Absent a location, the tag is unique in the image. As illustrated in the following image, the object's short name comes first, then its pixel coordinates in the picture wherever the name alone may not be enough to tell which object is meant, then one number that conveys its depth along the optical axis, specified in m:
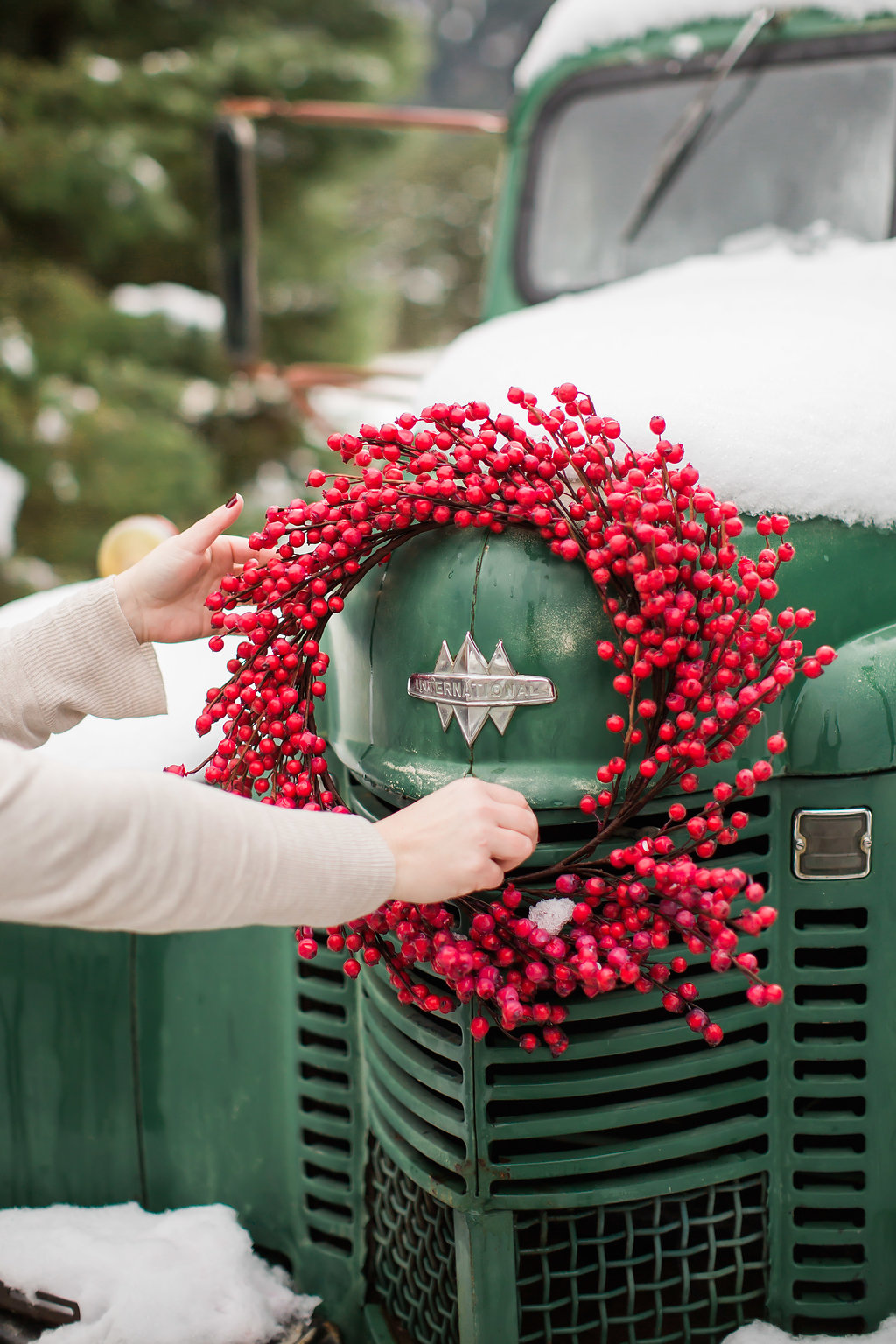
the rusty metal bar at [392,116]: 2.70
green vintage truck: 1.32
